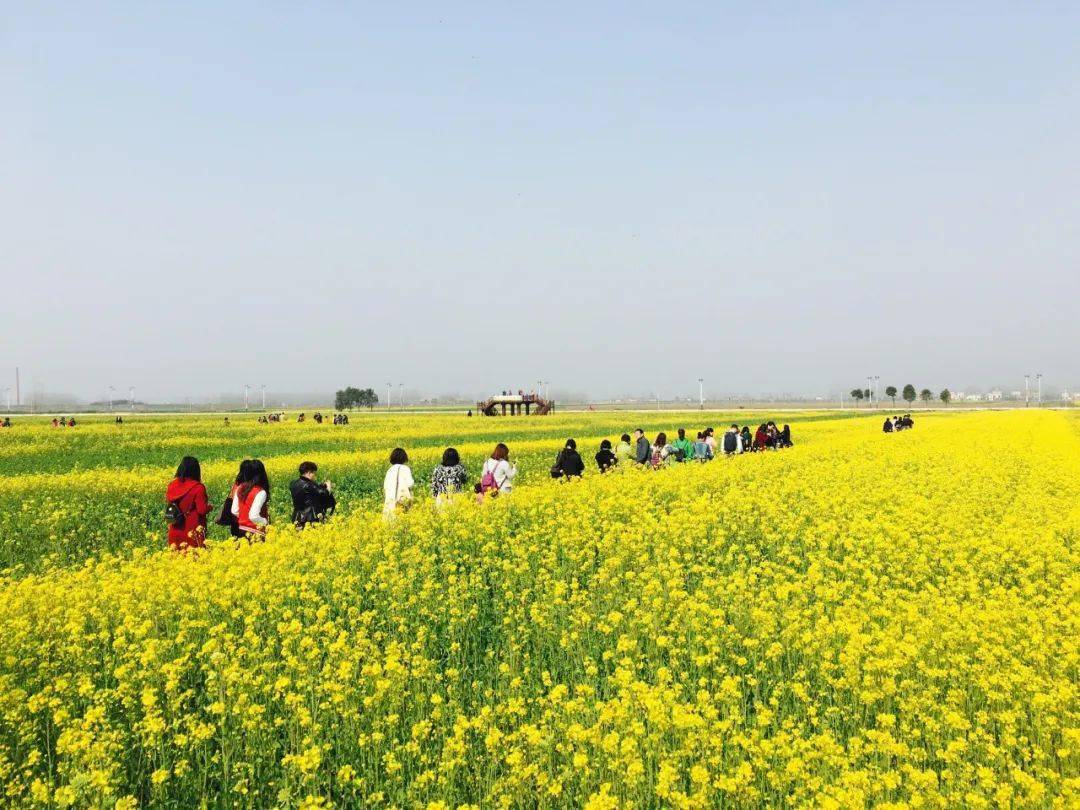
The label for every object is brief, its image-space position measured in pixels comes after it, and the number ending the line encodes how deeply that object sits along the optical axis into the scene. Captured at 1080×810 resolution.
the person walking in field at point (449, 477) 12.77
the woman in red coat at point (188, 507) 10.48
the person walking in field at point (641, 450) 20.56
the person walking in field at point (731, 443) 24.72
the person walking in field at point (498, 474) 13.75
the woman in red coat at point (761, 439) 28.08
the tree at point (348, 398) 192.00
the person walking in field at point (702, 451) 24.02
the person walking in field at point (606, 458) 19.30
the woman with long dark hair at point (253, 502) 11.13
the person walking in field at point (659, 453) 20.24
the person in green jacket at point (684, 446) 22.53
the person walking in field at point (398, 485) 12.09
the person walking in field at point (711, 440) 24.44
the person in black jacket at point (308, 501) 12.26
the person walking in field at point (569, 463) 16.70
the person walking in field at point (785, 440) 30.75
